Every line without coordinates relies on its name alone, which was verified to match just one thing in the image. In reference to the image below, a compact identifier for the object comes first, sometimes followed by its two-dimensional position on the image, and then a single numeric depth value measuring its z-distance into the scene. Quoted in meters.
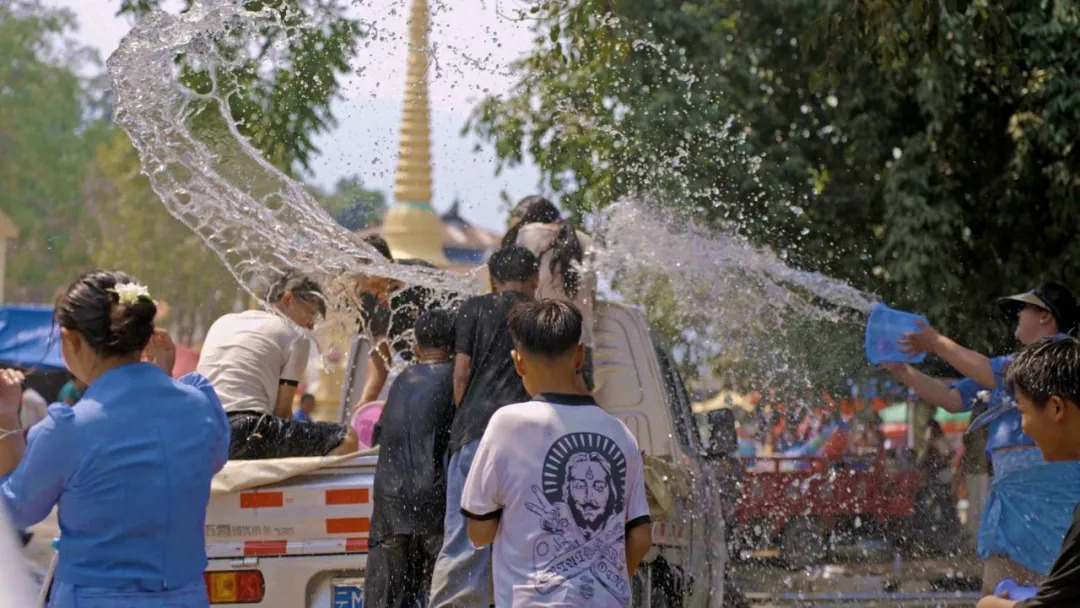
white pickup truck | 6.39
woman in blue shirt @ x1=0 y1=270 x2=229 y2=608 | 4.06
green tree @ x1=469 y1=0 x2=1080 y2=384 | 11.64
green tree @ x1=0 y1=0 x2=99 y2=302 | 49.56
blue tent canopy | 16.13
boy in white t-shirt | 4.32
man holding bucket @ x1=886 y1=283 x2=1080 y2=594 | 5.56
